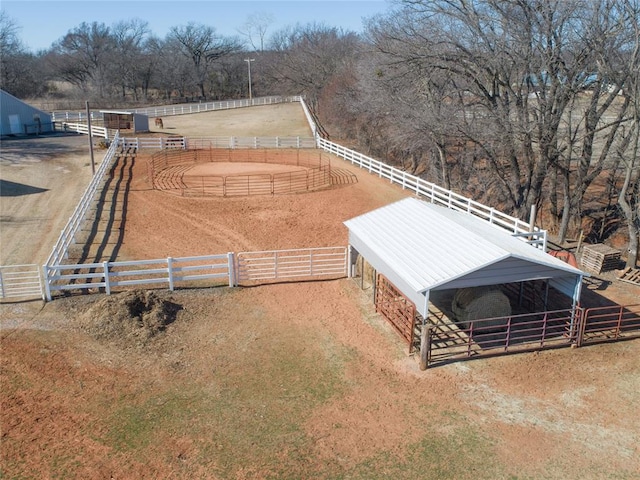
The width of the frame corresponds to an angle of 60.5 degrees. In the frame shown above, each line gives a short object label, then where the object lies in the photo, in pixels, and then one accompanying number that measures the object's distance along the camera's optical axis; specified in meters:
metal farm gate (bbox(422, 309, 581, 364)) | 13.26
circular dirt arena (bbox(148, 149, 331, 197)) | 28.84
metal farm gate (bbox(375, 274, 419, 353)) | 13.68
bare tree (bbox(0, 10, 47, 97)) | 72.19
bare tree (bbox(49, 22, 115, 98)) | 80.31
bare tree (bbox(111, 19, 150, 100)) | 84.31
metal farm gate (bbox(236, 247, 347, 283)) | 18.03
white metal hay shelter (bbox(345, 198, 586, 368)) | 13.05
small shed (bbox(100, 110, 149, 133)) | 41.88
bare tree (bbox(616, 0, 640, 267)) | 19.67
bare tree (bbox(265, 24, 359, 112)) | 68.75
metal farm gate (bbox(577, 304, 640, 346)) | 14.08
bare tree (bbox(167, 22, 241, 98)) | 90.94
